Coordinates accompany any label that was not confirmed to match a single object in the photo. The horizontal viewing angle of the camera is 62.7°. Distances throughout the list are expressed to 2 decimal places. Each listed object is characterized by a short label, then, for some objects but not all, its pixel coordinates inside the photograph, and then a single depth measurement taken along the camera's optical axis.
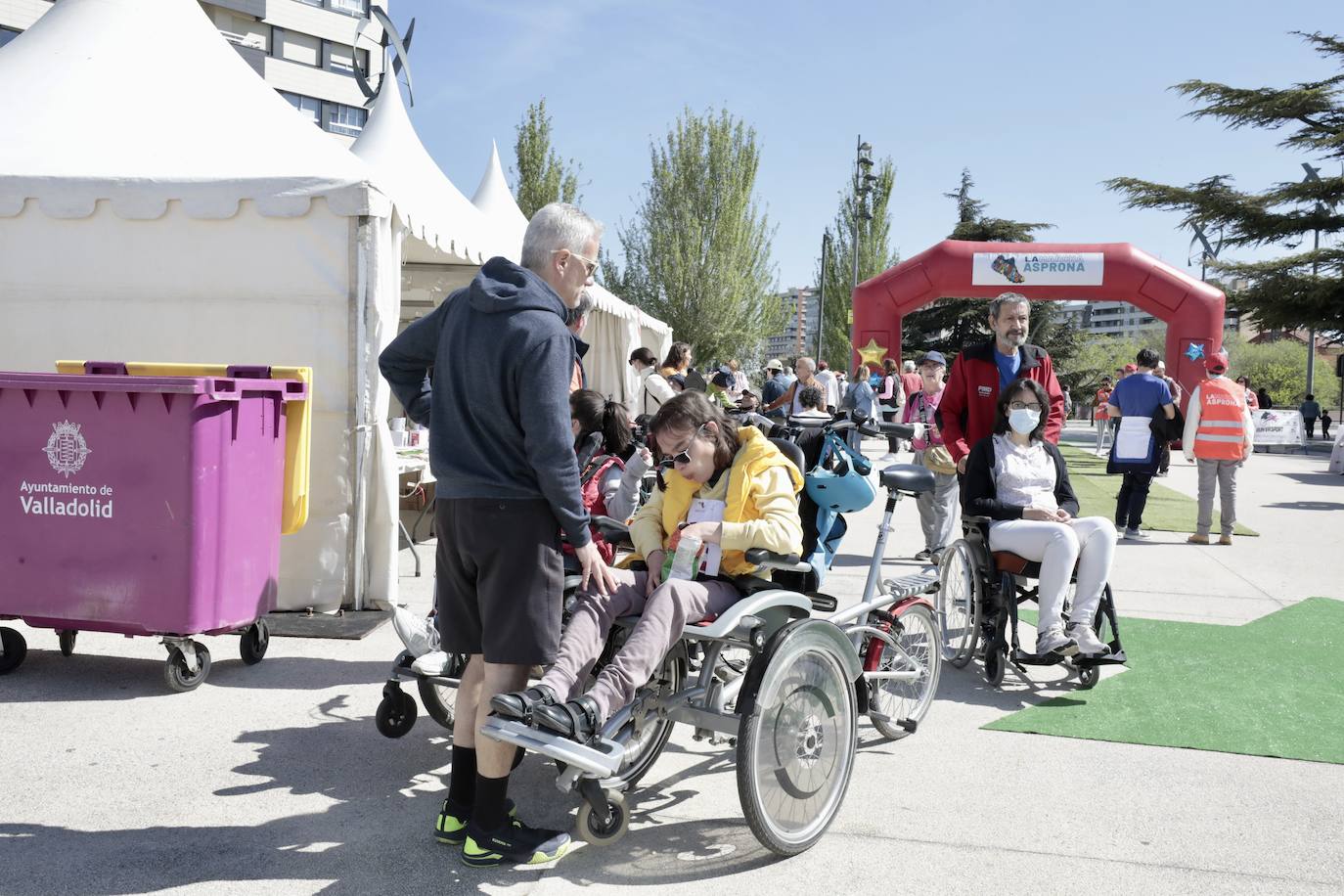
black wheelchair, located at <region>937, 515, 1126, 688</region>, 5.30
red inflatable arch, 22.55
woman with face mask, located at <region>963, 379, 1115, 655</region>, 5.12
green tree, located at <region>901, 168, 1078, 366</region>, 50.53
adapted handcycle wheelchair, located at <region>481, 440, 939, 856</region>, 3.11
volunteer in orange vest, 10.44
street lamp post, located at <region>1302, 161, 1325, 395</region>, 32.25
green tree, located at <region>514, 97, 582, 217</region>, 33.66
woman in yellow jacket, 3.24
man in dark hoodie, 3.02
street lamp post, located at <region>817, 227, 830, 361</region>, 48.15
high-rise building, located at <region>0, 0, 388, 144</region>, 48.56
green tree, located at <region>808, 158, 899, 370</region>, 52.22
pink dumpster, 4.78
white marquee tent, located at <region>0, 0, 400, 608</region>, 6.16
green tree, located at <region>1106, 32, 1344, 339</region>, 31.91
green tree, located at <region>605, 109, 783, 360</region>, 36.34
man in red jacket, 5.96
